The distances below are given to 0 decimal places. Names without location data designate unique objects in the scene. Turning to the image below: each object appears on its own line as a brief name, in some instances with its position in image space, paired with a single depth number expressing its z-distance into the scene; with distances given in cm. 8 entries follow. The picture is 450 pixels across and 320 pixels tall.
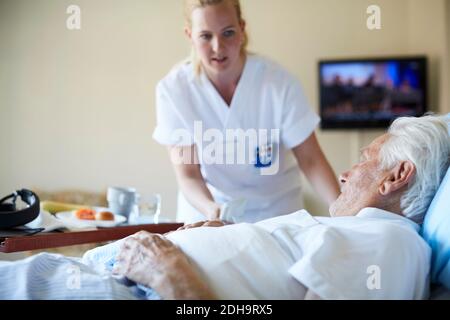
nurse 197
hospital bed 104
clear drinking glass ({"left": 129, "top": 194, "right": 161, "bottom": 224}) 196
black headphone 147
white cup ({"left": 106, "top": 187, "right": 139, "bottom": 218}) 195
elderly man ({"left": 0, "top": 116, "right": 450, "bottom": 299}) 94
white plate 173
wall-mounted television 400
